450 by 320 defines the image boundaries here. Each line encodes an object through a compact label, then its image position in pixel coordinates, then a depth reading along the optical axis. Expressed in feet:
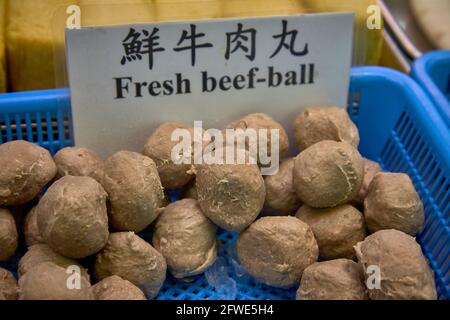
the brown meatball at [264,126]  1.25
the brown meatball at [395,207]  1.15
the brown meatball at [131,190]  1.08
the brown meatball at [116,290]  1.00
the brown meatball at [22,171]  1.09
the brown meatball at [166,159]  1.21
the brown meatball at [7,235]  1.07
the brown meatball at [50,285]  0.92
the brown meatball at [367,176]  1.26
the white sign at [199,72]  1.22
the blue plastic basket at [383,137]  1.20
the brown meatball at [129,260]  1.07
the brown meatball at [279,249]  1.10
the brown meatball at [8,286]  0.99
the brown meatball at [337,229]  1.15
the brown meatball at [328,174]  1.12
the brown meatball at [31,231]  1.13
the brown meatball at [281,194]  1.23
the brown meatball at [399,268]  0.97
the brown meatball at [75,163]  1.17
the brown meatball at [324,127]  1.27
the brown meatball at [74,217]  0.99
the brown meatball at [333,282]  1.02
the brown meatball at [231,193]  1.09
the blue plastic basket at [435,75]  1.39
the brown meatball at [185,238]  1.13
